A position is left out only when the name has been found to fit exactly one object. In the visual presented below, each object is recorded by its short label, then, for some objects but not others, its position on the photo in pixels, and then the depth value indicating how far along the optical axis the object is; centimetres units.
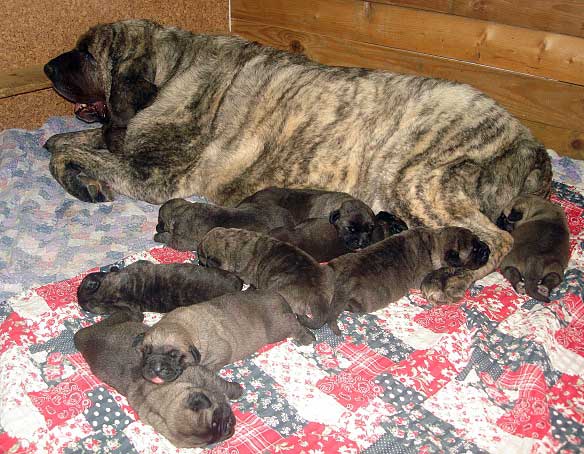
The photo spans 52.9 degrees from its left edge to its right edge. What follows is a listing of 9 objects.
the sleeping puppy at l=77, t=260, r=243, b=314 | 230
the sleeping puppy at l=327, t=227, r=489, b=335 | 233
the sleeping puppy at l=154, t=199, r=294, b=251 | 272
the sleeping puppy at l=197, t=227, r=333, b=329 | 223
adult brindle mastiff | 276
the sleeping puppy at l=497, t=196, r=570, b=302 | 255
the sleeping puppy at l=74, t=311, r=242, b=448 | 172
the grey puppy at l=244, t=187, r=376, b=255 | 269
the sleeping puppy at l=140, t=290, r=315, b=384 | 183
